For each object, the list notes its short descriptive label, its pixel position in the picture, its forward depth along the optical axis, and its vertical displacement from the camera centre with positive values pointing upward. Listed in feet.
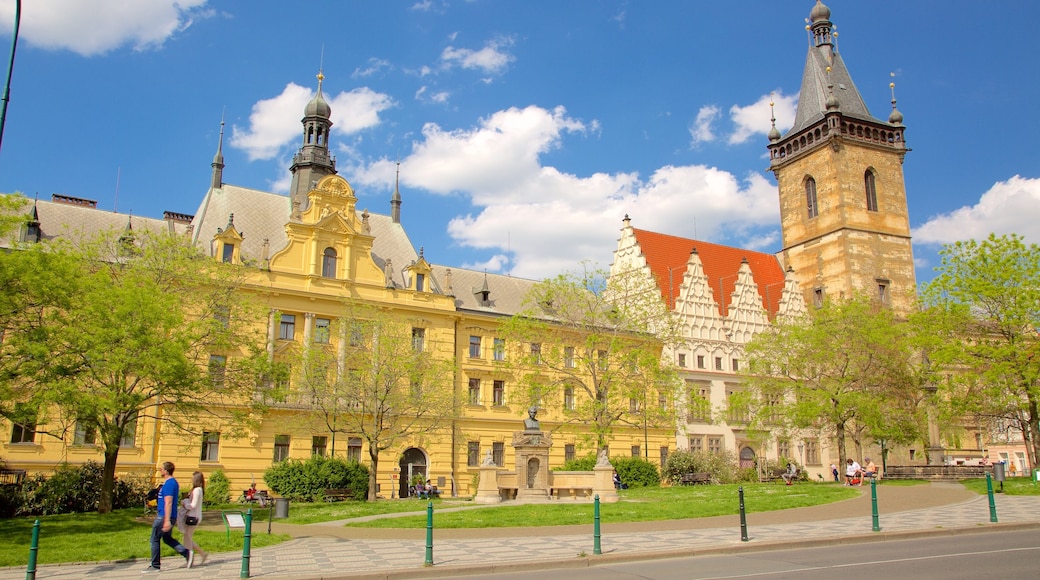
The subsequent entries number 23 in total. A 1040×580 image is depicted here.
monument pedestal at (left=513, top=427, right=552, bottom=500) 97.25 -2.47
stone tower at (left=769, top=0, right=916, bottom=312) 211.41 +69.62
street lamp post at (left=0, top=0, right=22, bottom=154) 52.95 +26.22
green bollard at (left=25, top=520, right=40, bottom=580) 37.19 -5.68
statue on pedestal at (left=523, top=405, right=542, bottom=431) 100.99 +2.78
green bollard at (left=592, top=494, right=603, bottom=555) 46.32 -5.42
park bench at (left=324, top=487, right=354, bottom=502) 117.80 -7.71
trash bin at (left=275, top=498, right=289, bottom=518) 63.98 -5.15
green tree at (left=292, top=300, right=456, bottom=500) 117.39 +9.54
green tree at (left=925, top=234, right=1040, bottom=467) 115.34 +18.48
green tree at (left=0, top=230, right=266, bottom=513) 70.23 +11.18
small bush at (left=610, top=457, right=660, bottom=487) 139.23 -5.03
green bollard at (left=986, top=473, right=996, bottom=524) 59.25 -4.72
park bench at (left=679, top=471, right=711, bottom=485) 142.41 -6.07
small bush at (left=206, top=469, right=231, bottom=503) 116.57 -6.89
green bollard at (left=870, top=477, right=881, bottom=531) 55.83 -4.17
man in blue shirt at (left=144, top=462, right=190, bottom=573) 43.27 -4.20
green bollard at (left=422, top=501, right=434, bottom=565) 43.88 -5.60
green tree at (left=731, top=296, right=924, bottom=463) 139.23 +13.58
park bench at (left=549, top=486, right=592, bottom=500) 100.63 -6.24
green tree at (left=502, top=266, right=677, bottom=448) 134.41 +17.47
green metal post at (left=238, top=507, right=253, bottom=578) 40.16 -5.67
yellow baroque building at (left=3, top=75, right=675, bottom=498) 123.54 +23.39
